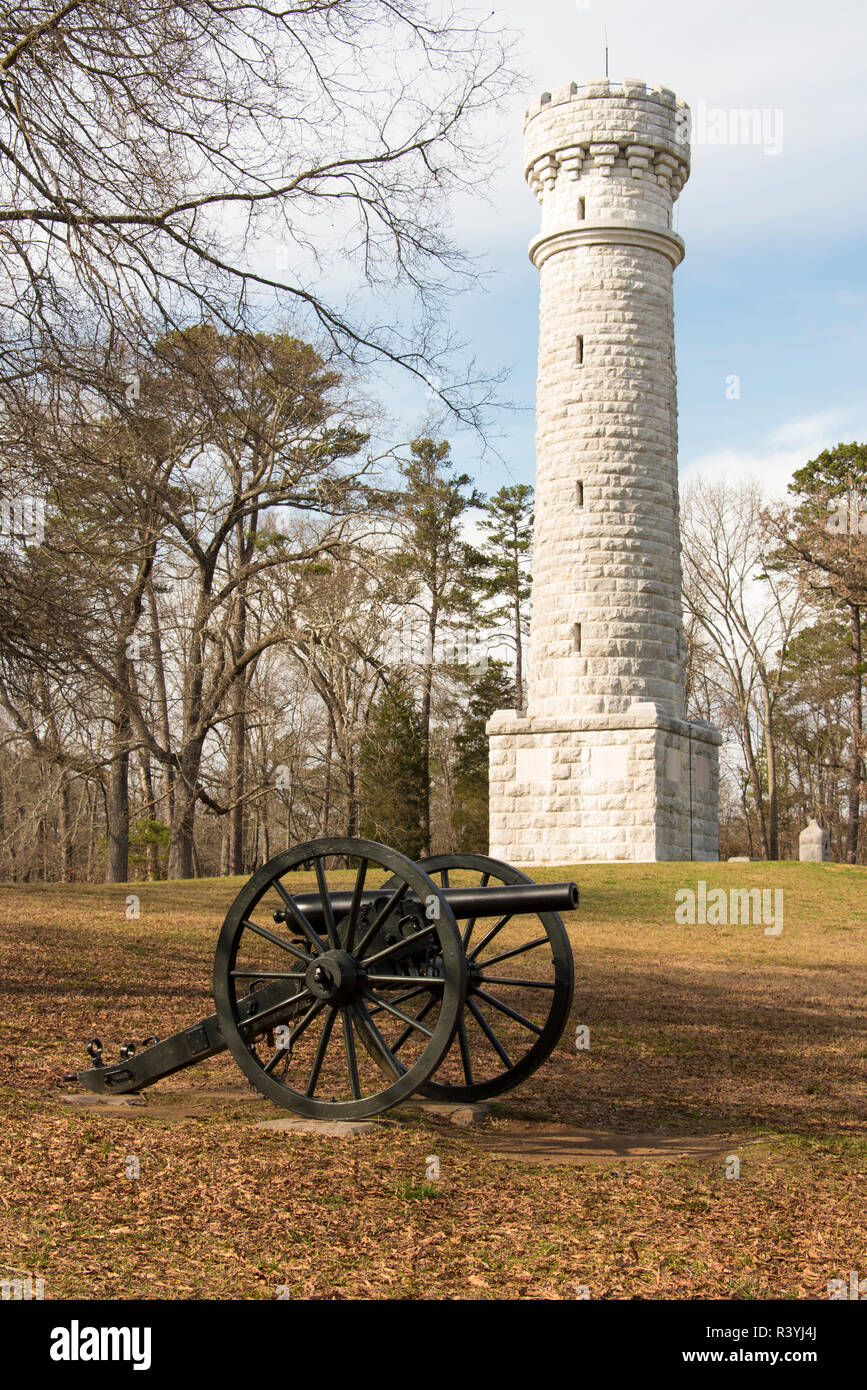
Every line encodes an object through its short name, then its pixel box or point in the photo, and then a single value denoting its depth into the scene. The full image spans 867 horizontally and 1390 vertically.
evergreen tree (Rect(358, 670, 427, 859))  34.44
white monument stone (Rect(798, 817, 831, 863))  26.08
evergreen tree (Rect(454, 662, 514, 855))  38.72
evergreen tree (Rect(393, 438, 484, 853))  35.83
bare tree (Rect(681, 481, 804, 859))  39.88
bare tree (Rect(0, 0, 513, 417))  7.41
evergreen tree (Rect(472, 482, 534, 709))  43.69
